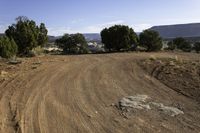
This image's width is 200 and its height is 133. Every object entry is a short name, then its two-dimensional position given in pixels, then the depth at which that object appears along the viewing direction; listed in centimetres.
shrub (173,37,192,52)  3177
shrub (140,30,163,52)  2414
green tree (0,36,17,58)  1602
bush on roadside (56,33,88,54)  2977
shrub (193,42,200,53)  3122
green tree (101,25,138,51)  2418
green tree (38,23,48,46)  2225
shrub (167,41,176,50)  2791
